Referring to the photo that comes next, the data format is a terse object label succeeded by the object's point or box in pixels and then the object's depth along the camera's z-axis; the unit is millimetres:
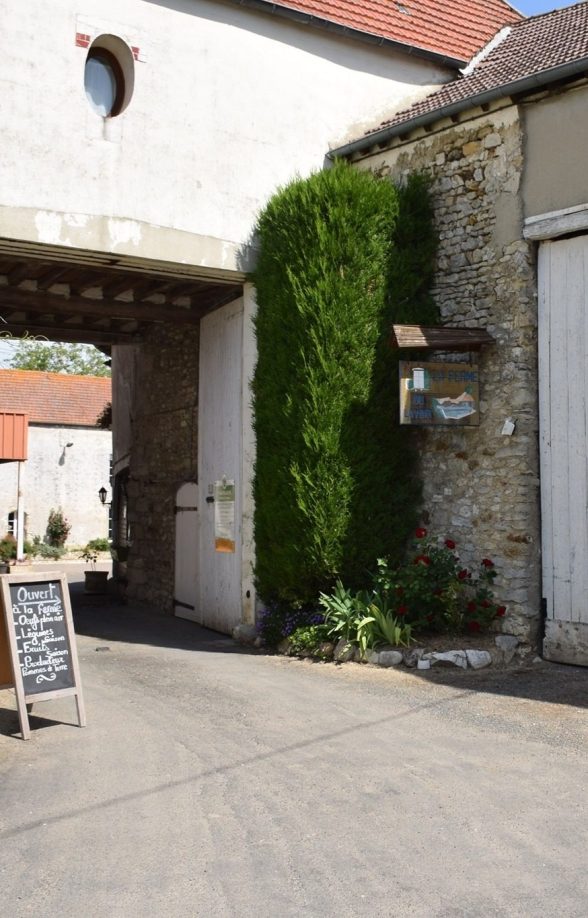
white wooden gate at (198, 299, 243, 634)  11156
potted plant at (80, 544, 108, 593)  17250
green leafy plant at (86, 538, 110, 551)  31616
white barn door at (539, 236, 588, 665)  8367
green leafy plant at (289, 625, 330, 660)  9156
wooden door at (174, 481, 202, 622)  13055
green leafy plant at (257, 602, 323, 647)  9602
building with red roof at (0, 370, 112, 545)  33500
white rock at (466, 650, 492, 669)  8281
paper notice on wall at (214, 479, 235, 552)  11219
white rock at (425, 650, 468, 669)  8281
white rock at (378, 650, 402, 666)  8484
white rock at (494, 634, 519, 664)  8445
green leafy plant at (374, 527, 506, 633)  8773
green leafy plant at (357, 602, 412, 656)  8672
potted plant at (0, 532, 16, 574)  27244
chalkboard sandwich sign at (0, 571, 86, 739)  6250
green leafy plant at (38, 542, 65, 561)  31375
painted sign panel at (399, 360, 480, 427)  8953
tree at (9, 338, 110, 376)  48594
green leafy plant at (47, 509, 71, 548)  32812
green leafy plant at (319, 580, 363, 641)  8953
